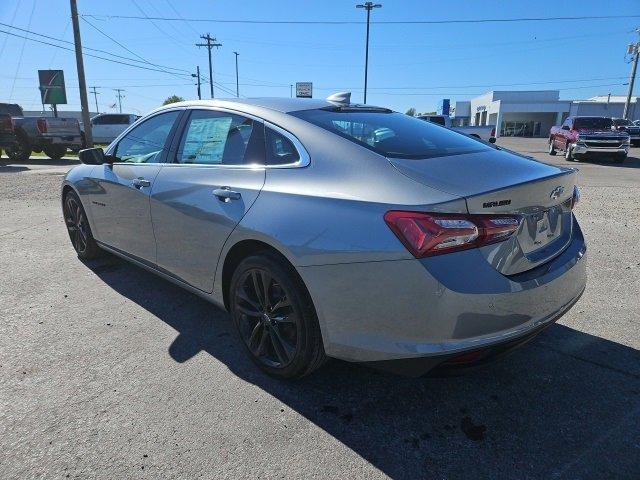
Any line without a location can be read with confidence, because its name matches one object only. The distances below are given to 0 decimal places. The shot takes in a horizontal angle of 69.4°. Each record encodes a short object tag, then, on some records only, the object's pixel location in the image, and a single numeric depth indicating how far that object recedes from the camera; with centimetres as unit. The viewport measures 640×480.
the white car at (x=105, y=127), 2609
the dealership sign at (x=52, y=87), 2748
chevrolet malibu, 202
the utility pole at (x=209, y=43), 5728
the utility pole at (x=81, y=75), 2066
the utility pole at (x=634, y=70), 4362
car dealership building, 6612
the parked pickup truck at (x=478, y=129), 1861
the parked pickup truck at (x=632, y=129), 2995
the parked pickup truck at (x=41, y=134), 1803
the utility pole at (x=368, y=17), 3700
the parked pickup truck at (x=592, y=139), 1734
